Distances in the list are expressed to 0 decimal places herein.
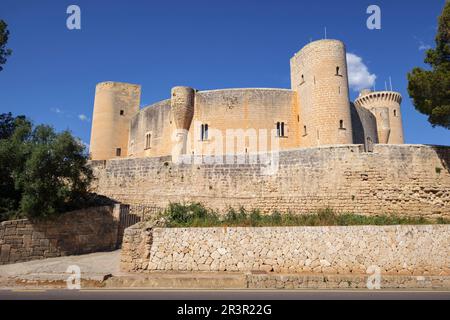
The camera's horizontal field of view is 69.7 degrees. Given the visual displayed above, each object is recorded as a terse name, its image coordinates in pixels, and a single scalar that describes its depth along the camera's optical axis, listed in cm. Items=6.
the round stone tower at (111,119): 3188
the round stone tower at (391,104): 3695
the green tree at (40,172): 1228
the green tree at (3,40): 1598
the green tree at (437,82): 1435
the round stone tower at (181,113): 2495
